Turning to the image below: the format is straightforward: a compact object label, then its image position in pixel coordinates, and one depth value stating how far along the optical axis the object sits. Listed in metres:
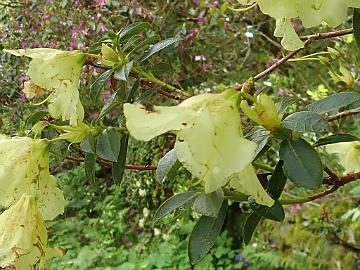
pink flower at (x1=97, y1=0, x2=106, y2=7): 2.37
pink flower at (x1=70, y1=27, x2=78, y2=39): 2.41
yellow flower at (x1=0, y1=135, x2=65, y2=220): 0.71
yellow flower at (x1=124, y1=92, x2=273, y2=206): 0.55
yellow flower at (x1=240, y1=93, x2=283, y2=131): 0.65
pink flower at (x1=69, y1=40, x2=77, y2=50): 2.40
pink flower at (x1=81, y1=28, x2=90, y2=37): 2.40
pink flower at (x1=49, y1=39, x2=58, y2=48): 2.45
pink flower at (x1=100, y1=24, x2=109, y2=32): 2.41
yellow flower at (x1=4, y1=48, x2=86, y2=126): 0.76
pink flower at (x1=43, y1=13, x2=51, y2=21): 2.52
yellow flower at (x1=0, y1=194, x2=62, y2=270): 0.70
